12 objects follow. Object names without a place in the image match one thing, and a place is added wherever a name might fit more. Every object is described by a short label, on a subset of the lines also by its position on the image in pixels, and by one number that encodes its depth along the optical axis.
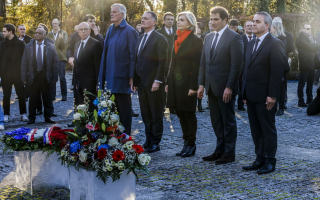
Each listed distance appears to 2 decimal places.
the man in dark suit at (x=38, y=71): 9.49
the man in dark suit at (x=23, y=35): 12.63
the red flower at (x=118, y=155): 3.90
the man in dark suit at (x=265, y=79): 5.25
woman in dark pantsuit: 6.27
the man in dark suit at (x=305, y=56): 11.80
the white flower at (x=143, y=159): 4.00
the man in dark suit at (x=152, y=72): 6.62
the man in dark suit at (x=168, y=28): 9.95
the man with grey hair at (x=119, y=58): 6.82
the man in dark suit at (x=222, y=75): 5.73
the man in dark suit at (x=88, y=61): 7.69
